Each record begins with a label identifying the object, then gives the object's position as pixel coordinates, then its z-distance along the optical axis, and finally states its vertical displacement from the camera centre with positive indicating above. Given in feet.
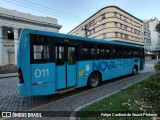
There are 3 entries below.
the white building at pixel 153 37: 261.11 +32.97
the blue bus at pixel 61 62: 18.75 -0.87
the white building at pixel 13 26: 81.51 +18.79
